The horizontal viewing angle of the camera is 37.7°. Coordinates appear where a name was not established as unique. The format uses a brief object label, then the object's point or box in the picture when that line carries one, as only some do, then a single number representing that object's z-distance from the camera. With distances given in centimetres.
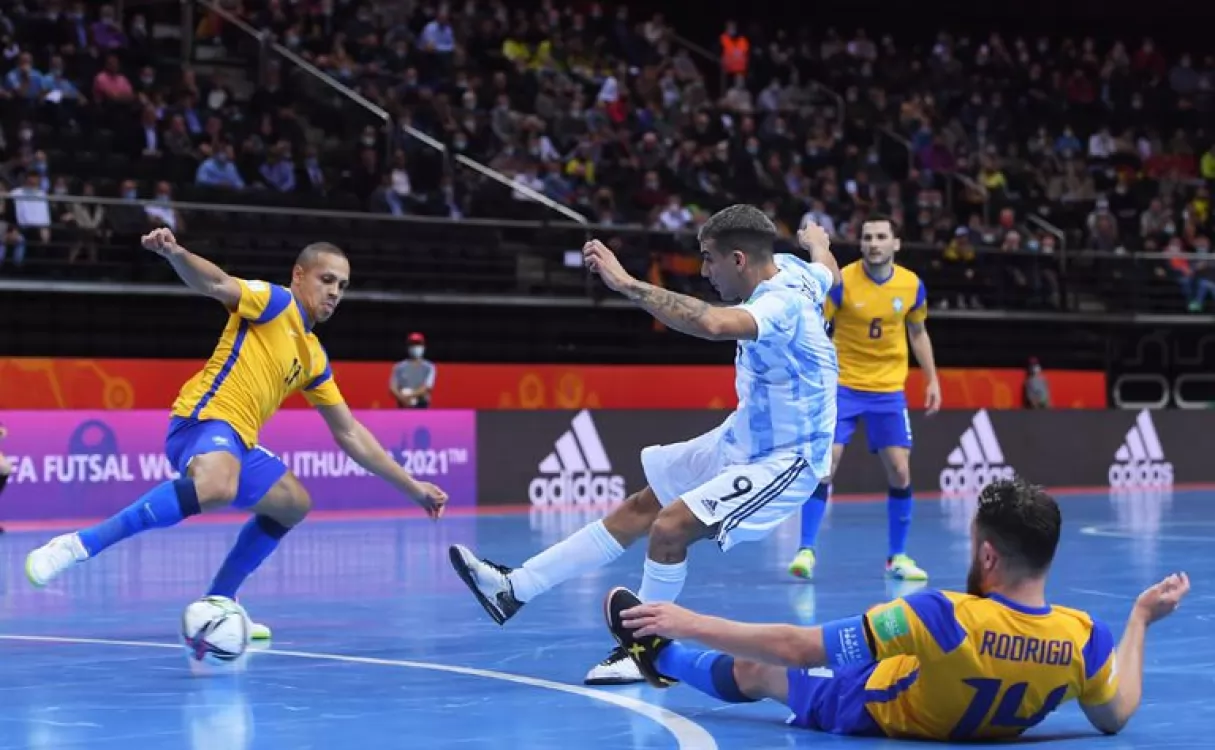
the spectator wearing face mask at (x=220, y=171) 2181
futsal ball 777
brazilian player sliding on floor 563
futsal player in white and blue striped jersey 749
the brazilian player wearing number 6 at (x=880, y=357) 1265
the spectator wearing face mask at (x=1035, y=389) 2656
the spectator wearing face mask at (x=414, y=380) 2158
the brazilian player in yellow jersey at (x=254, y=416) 840
